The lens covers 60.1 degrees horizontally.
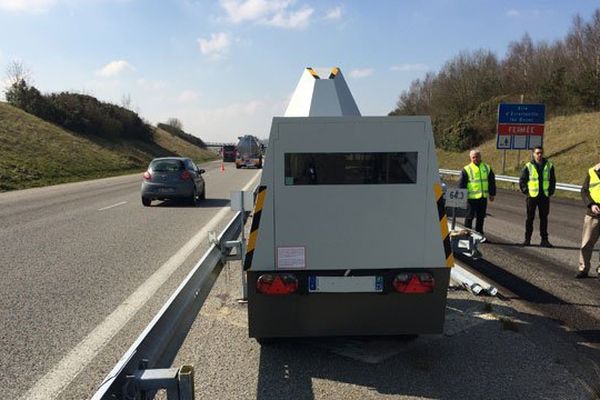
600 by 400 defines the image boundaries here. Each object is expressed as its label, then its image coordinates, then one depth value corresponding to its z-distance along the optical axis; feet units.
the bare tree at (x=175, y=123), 442.50
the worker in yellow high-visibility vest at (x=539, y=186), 33.32
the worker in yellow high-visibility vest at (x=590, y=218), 24.58
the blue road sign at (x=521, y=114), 81.25
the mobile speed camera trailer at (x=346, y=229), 13.46
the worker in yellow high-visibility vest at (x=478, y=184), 34.32
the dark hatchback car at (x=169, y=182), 53.72
